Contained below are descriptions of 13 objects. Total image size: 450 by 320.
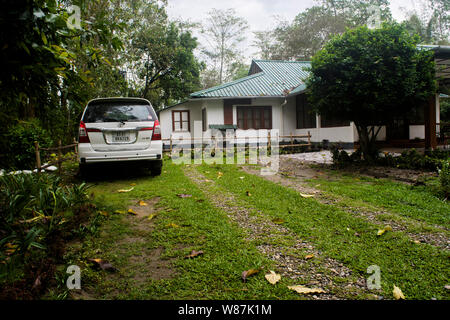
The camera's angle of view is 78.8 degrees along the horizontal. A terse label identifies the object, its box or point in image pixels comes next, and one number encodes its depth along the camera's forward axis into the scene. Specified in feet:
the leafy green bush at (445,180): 14.54
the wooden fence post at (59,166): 21.78
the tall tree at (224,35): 106.32
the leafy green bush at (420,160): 21.40
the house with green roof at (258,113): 47.85
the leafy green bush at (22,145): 26.81
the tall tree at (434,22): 103.45
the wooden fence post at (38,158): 20.20
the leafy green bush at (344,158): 26.07
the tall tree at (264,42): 117.19
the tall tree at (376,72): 22.12
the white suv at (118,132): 18.10
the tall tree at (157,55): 69.04
